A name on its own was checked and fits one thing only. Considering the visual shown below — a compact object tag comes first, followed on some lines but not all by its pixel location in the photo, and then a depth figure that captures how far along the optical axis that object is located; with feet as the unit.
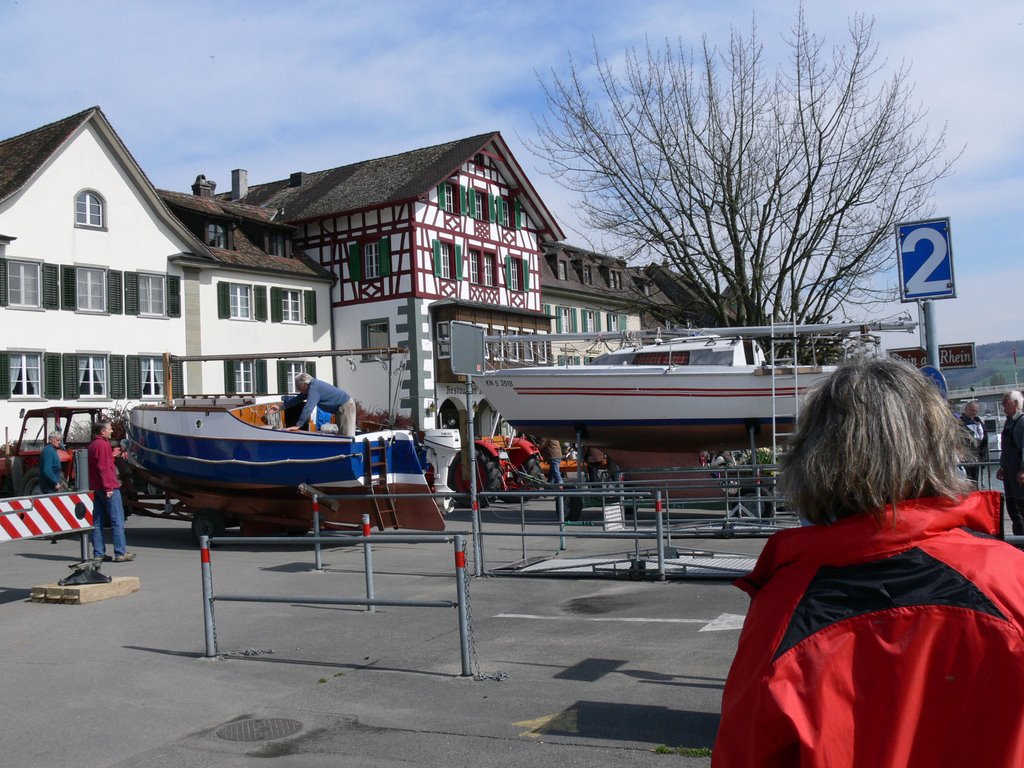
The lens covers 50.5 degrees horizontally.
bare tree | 80.28
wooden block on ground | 36.86
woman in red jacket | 5.93
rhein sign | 40.98
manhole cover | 20.62
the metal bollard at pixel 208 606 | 27.63
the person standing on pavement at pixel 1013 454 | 37.70
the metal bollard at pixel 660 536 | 35.40
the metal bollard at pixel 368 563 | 32.35
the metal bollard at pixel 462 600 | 23.96
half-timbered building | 136.46
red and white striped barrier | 36.60
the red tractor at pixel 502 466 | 74.13
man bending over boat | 51.65
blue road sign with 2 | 28.12
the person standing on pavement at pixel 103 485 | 45.32
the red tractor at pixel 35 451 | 72.49
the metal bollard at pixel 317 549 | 41.33
